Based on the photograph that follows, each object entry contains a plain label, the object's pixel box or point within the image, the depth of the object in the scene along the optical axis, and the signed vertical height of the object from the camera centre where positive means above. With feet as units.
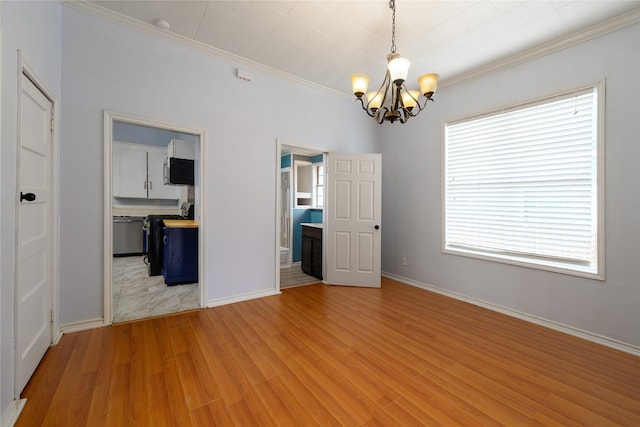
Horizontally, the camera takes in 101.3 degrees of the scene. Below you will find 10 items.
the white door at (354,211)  13.52 +0.13
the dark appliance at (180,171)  15.05 +2.42
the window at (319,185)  19.58 +2.13
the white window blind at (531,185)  8.49 +1.10
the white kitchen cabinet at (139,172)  19.77 +3.14
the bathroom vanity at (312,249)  14.87 -2.14
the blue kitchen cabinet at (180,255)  12.87 -2.14
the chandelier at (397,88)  6.47 +3.42
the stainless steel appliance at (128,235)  19.31 -1.72
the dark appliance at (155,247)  14.56 -1.96
